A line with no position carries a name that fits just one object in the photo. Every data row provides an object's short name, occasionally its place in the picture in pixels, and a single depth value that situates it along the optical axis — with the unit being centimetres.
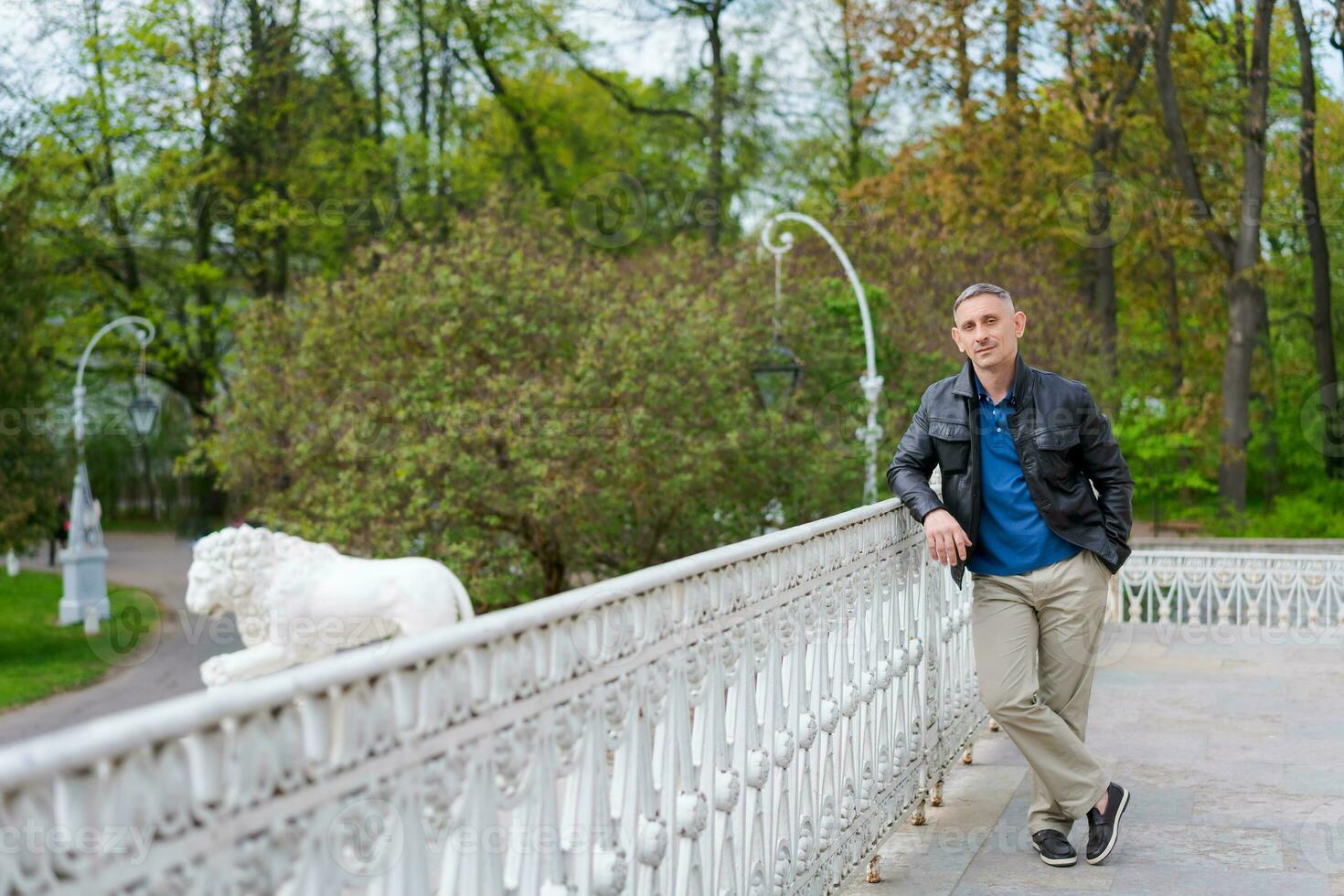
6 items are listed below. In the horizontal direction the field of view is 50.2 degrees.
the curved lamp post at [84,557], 2950
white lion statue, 763
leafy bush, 1834
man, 447
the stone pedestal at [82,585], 3002
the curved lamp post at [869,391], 1622
